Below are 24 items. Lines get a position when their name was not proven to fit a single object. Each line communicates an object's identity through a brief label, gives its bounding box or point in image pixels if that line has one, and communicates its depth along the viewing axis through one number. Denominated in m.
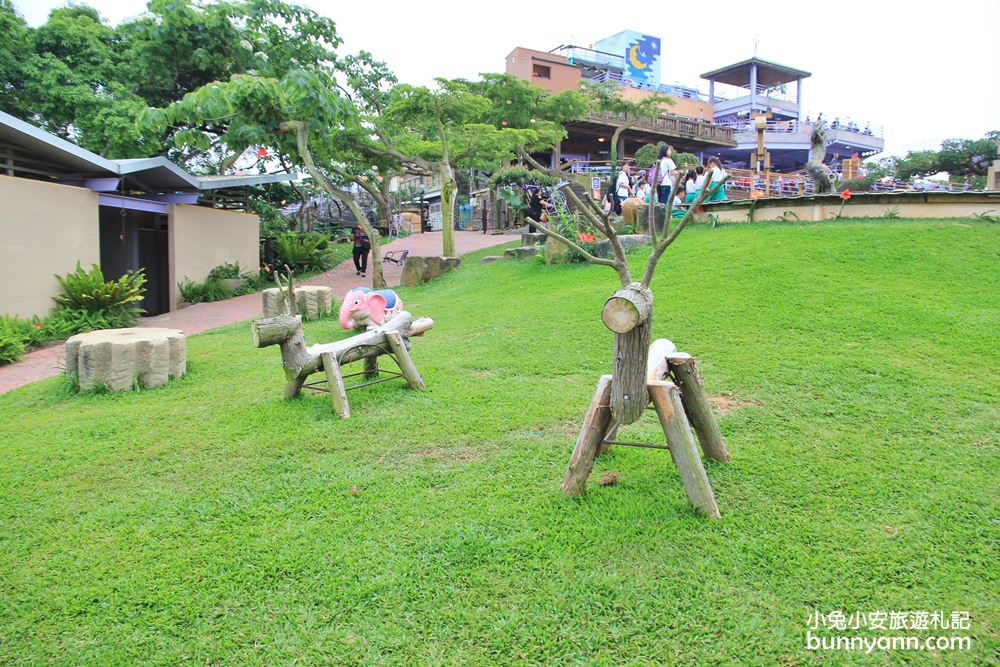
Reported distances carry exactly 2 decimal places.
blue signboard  35.50
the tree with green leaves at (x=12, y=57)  12.76
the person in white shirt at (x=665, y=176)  10.54
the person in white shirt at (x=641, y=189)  13.54
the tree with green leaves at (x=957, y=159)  29.34
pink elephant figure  7.65
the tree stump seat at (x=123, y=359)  5.67
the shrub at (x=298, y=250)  15.66
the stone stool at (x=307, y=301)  9.58
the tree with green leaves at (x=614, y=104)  25.59
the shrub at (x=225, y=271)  13.44
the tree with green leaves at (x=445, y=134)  13.42
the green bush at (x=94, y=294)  9.61
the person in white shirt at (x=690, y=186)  11.78
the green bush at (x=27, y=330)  8.49
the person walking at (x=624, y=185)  13.36
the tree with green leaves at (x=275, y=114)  10.59
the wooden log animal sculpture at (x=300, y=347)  4.57
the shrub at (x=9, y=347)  7.84
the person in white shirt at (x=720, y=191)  11.69
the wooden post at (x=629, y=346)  2.68
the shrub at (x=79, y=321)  9.18
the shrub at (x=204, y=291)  12.61
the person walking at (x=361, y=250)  15.41
